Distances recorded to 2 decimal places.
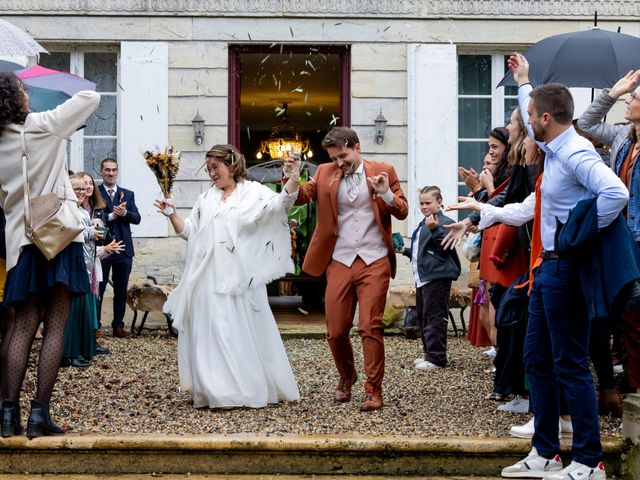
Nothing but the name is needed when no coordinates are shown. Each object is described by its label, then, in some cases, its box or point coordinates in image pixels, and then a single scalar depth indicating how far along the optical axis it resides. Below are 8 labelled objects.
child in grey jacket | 9.75
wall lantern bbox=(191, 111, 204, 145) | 13.05
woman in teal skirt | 9.55
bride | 7.40
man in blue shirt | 5.46
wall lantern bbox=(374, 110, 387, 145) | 13.20
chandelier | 20.95
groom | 7.45
